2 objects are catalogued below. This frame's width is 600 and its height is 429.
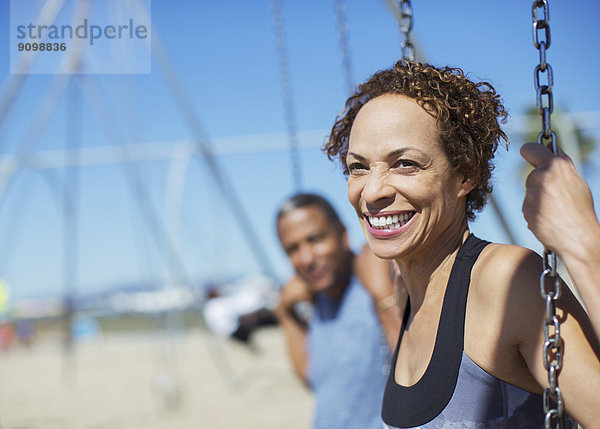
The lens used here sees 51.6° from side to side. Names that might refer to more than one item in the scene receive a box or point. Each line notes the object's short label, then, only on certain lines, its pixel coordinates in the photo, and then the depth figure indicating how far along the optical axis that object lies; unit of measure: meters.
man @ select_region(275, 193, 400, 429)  2.52
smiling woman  1.20
